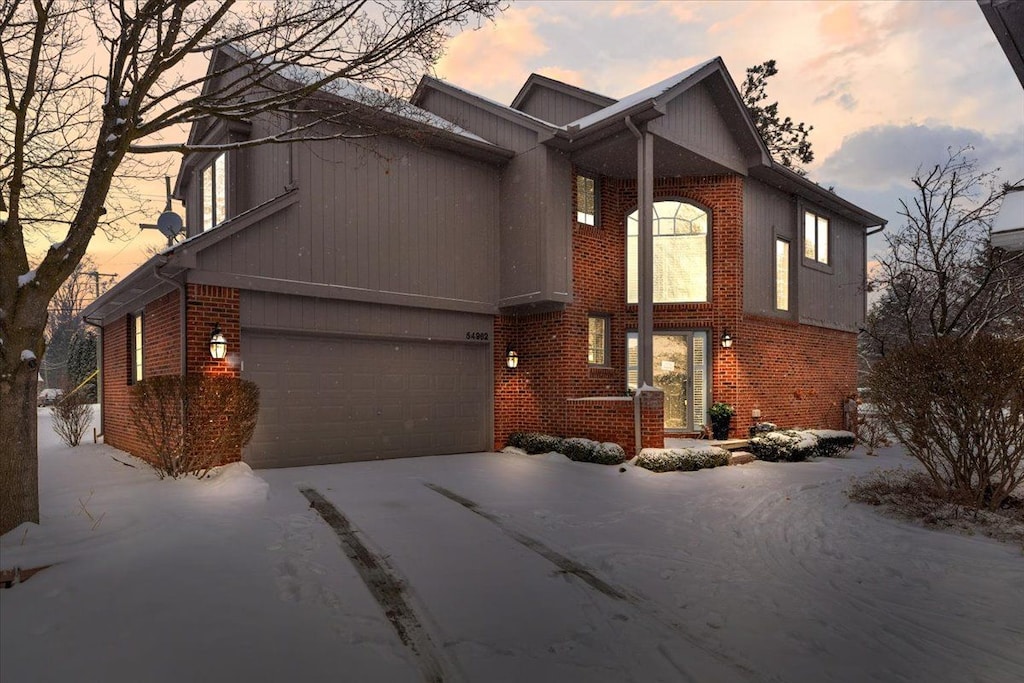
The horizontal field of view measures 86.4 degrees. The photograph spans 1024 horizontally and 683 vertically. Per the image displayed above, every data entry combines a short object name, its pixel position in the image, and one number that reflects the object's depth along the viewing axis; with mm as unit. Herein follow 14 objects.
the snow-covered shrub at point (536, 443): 10914
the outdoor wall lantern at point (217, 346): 8516
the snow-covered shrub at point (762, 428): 11953
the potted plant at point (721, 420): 11922
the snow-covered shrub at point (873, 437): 12297
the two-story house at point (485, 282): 9383
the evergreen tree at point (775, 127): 26172
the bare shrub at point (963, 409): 5914
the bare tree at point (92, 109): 5012
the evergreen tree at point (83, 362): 25766
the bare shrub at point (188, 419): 7379
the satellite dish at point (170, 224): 11953
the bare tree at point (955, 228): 12836
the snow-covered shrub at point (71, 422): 13023
